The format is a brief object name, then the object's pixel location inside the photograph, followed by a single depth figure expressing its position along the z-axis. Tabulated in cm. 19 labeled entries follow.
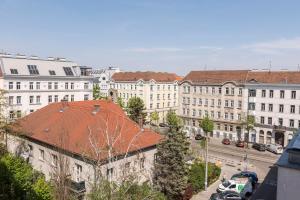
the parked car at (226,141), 4352
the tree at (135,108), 4149
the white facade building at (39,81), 4027
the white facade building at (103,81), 6617
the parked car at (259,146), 3956
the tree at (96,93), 5321
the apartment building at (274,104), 3995
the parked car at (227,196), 2227
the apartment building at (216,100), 4540
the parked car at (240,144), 4177
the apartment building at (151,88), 5919
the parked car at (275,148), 3827
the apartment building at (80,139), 1963
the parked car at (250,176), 2649
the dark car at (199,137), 4603
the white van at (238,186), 2407
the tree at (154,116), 5495
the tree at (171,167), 2128
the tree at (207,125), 4093
